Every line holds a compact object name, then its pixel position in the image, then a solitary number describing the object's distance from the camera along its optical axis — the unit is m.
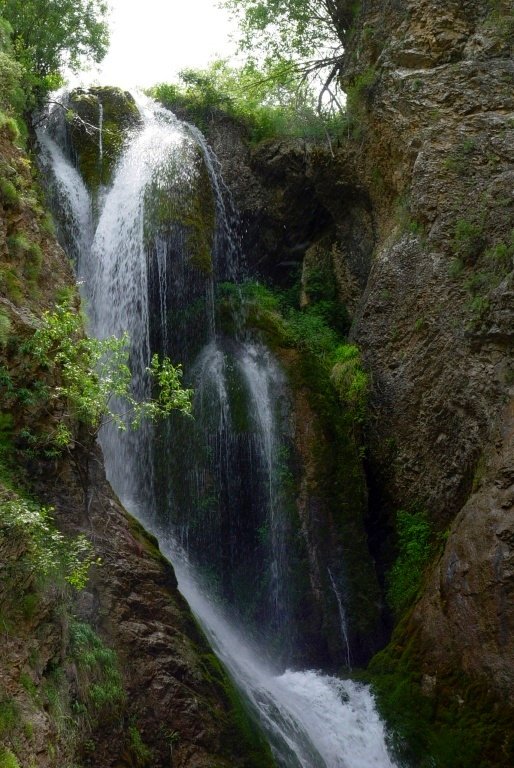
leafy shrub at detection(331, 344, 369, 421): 13.16
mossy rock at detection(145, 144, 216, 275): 14.83
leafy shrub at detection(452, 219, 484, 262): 11.78
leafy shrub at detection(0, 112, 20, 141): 10.17
